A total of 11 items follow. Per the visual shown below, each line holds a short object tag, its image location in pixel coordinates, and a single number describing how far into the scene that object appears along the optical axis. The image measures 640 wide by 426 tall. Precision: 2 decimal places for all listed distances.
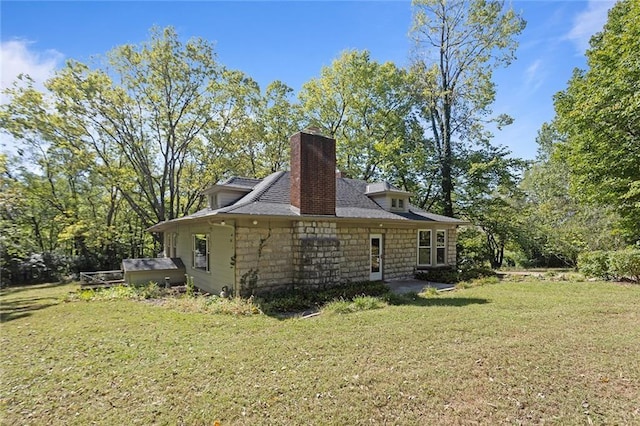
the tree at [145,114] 17.75
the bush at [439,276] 13.65
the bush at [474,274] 14.10
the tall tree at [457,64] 21.38
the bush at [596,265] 12.73
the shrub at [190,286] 11.24
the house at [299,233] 9.90
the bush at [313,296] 8.89
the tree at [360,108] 23.34
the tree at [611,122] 11.94
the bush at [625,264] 11.55
